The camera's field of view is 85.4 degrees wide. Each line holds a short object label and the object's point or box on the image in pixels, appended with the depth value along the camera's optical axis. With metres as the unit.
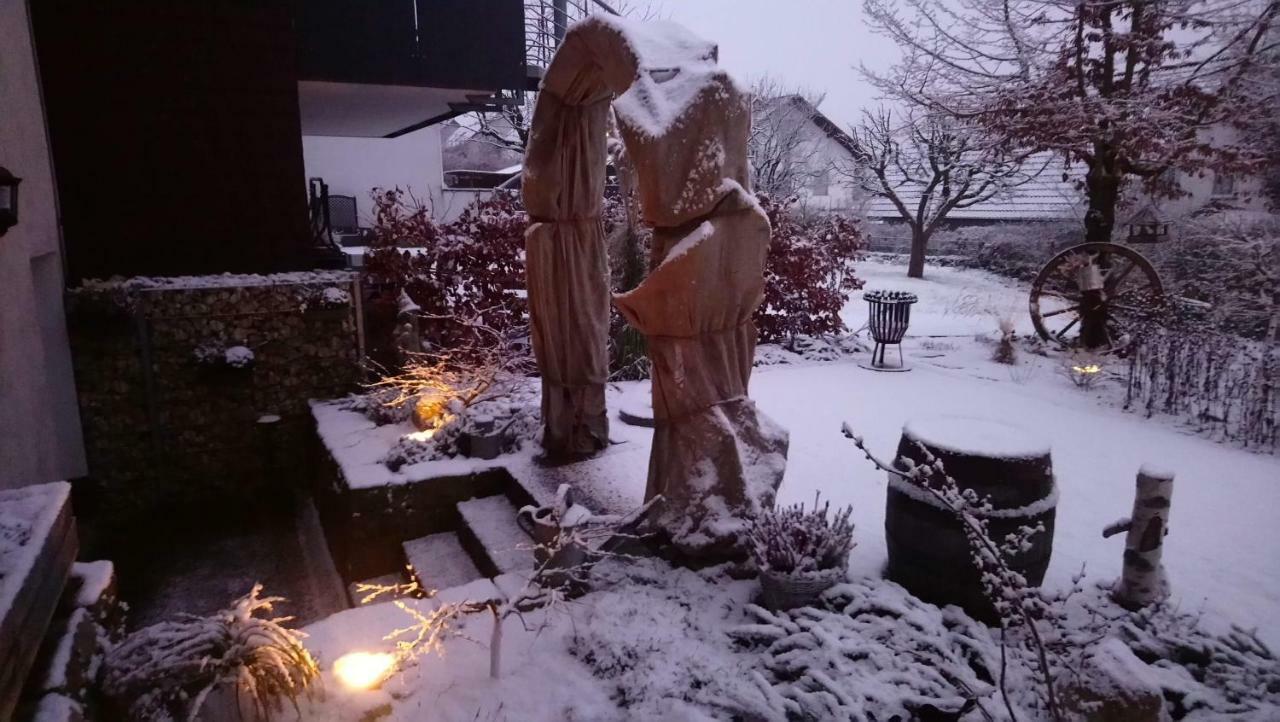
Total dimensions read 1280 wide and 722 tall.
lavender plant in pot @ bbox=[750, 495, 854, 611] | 3.01
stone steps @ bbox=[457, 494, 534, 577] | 3.82
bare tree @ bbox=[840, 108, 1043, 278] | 15.47
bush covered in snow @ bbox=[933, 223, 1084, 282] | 12.98
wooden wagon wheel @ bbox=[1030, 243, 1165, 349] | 7.87
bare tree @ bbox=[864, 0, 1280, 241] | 8.21
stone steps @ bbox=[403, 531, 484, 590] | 4.11
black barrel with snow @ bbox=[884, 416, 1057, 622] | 2.95
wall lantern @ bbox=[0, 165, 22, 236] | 3.77
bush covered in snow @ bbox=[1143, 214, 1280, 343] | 7.56
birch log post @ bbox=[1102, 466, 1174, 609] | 3.05
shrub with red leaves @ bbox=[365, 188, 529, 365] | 7.95
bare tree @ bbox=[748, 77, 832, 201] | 17.78
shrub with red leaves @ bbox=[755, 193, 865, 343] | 9.73
